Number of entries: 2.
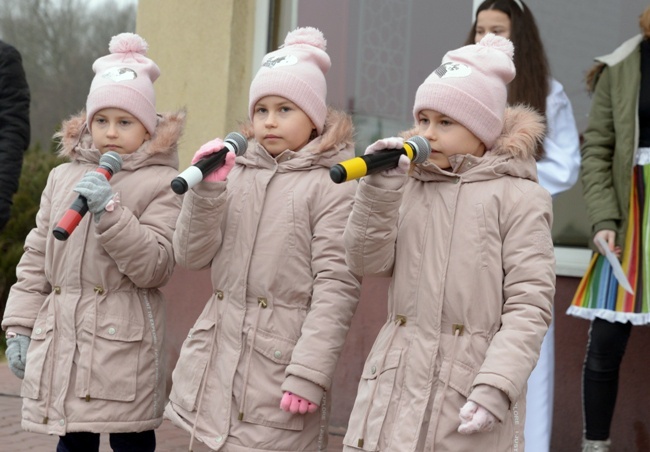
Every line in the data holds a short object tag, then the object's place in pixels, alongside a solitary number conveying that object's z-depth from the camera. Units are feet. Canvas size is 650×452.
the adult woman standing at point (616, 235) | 31.86
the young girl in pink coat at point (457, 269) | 21.90
